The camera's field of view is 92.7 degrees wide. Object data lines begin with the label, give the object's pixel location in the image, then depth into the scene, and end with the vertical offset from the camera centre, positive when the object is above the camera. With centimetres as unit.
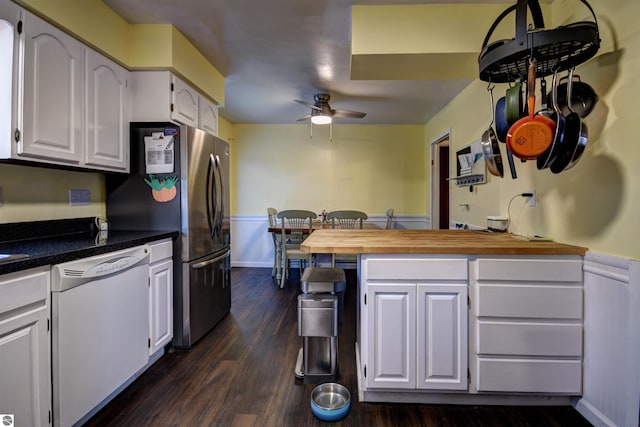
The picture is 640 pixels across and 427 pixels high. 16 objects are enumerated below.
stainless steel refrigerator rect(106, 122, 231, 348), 230 +7
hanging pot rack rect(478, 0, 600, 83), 118 +67
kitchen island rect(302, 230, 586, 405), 161 -59
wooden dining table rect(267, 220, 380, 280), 402 -29
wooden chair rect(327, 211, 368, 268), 419 -17
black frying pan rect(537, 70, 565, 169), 134 +32
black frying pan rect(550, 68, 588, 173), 138 +33
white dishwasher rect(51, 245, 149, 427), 137 -62
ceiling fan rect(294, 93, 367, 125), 356 +113
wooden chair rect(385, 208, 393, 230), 452 -14
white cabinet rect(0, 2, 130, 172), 147 +62
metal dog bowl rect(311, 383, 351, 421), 157 -105
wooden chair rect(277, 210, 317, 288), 392 -36
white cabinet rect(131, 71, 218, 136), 229 +84
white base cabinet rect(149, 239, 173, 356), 204 -61
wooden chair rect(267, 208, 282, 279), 432 -50
